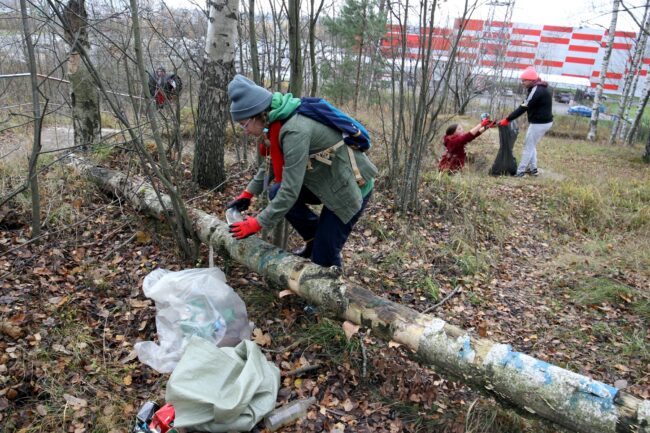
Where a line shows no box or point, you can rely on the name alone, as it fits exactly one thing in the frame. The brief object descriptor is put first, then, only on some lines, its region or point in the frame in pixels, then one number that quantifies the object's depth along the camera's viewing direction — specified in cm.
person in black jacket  668
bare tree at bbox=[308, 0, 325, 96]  307
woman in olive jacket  238
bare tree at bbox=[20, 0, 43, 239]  298
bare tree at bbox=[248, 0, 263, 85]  318
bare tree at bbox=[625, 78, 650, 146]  1234
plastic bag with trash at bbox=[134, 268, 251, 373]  254
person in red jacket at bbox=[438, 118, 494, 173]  640
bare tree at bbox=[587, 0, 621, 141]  1255
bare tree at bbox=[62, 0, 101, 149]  521
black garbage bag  700
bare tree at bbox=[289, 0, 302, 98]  285
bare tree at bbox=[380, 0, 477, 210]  416
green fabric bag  198
